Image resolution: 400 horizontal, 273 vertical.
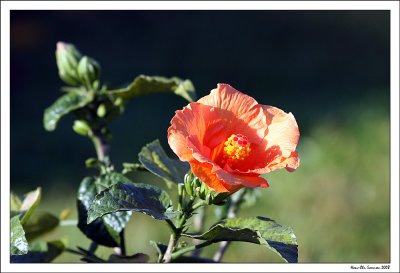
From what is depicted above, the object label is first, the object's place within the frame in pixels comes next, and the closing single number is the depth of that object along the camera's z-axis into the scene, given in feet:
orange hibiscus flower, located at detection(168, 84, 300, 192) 5.74
